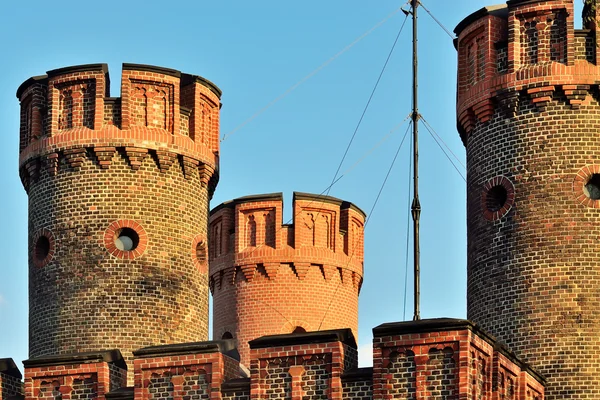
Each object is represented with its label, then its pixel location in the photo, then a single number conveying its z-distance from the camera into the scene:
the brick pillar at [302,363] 40.41
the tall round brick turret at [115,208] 49.00
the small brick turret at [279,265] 64.31
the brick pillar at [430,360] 39.12
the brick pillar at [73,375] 43.12
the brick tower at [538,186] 46.47
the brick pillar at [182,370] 41.72
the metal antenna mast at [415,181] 43.19
